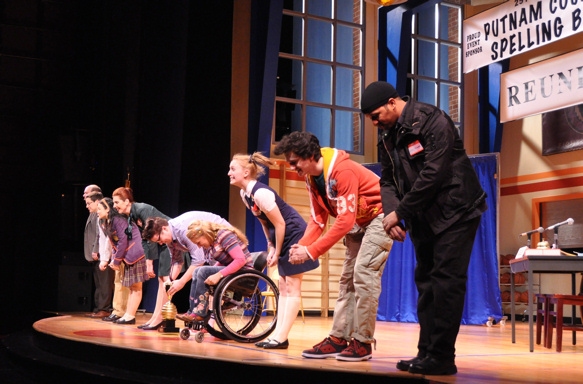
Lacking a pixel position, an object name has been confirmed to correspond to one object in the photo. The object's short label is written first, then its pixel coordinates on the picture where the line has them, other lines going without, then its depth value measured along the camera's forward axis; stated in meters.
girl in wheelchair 4.78
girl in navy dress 4.31
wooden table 4.67
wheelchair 4.71
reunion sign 5.75
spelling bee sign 6.00
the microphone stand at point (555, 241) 5.66
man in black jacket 3.00
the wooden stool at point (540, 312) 5.09
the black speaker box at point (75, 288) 8.54
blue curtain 8.74
